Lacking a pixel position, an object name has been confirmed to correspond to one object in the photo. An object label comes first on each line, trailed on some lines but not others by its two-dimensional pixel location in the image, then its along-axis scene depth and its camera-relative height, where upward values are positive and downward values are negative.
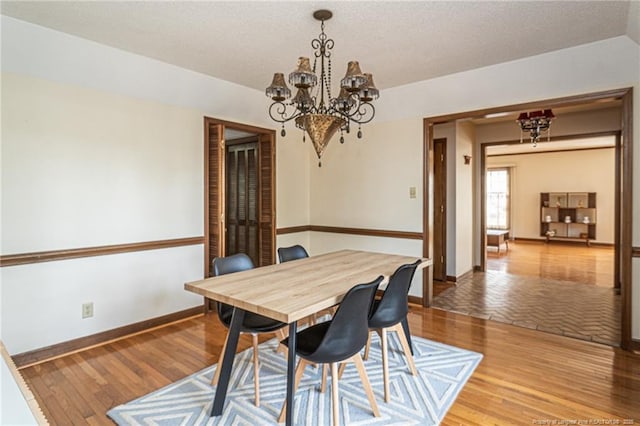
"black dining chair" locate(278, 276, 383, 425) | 1.76 -0.69
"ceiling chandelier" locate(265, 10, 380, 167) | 2.20 +0.76
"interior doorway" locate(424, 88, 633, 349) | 2.89 +0.38
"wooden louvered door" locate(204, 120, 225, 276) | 3.82 +0.24
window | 9.73 +0.25
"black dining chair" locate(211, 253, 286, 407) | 2.19 -0.74
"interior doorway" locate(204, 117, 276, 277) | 3.84 +0.22
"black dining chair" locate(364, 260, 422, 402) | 2.17 -0.64
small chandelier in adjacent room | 3.99 +1.01
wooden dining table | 1.74 -0.46
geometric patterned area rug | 1.98 -1.17
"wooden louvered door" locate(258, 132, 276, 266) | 4.50 +0.18
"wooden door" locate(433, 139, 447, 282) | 5.20 -0.05
